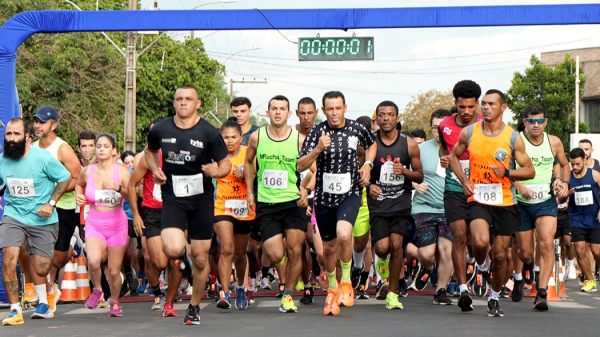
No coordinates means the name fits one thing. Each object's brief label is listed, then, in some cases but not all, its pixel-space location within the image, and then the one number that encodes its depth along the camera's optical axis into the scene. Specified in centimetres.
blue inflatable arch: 1608
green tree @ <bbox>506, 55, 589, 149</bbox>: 5822
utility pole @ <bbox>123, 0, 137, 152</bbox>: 3375
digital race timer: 2344
